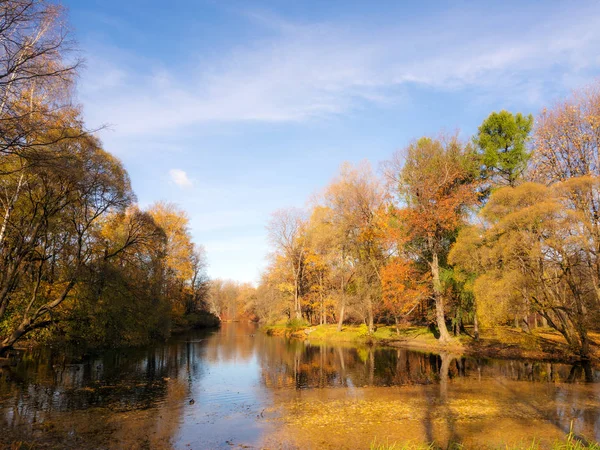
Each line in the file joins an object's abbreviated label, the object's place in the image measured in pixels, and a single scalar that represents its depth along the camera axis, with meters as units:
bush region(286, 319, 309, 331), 49.76
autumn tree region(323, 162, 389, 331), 39.06
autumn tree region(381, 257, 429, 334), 33.91
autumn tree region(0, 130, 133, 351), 18.67
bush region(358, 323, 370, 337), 40.08
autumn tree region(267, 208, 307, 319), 52.55
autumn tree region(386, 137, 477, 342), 32.72
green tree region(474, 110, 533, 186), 33.50
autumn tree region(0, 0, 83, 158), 7.45
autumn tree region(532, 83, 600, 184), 25.20
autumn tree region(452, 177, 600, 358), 23.23
